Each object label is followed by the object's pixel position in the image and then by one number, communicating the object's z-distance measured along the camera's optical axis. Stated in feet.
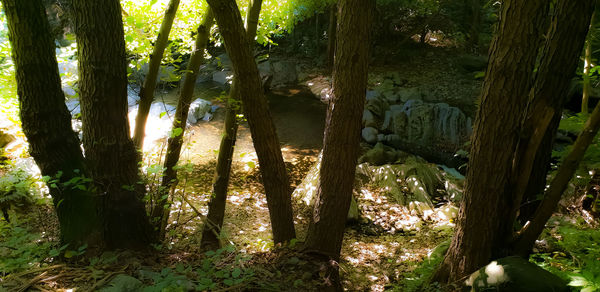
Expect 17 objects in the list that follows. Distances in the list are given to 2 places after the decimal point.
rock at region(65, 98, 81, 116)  38.01
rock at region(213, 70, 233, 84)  56.84
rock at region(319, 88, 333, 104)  47.34
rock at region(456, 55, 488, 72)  48.42
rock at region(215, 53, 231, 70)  58.58
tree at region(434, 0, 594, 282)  8.41
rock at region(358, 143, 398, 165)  26.89
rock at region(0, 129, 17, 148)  24.79
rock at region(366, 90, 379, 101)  40.15
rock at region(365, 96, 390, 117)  36.83
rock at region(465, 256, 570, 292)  8.02
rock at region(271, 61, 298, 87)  55.36
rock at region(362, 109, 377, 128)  34.58
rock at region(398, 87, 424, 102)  40.88
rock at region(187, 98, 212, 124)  39.91
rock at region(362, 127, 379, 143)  32.24
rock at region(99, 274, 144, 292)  7.86
